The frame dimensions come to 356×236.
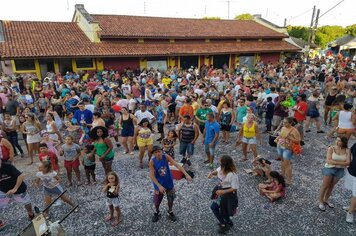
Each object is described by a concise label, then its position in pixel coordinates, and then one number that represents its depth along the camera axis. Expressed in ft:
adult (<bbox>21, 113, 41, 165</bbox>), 21.84
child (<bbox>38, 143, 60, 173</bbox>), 17.40
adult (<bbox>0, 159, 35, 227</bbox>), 14.39
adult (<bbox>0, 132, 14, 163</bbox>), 17.83
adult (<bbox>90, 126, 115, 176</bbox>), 18.33
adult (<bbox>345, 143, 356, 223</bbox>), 14.05
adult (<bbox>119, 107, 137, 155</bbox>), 22.98
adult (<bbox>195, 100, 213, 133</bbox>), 24.23
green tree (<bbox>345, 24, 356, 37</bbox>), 124.96
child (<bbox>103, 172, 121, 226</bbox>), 14.23
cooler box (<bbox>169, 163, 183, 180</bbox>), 15.51
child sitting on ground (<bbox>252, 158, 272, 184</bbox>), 19.19
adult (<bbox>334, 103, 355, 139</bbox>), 20.99
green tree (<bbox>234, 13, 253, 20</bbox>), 210.20
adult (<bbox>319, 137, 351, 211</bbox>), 14.56
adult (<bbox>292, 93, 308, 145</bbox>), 25.18
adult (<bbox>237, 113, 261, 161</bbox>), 20.66
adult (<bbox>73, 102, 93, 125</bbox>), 23.86
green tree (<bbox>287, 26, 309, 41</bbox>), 137.45
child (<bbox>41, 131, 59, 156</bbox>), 19.47
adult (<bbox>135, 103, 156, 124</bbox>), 23.80
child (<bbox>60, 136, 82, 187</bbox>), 18.31
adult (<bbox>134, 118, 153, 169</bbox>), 21.13
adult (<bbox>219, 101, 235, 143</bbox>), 24.87
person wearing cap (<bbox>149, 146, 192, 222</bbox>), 14.11
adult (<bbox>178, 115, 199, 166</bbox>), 20.34
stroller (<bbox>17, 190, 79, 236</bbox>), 10.03
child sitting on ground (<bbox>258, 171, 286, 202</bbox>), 17.02
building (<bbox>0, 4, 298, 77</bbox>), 57.36
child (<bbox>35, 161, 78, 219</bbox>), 14.99
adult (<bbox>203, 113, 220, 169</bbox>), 20.44
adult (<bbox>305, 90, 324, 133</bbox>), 27.81
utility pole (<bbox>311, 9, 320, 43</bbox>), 76.76
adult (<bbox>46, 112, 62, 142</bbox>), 21.54
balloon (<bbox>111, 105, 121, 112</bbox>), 27.71
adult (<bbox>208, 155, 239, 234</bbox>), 13.01
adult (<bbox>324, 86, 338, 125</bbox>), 28.88
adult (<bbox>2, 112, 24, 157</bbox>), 23.17
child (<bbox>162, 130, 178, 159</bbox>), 17.61
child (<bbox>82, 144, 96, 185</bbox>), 18.48
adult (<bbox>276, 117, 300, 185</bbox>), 17.72
